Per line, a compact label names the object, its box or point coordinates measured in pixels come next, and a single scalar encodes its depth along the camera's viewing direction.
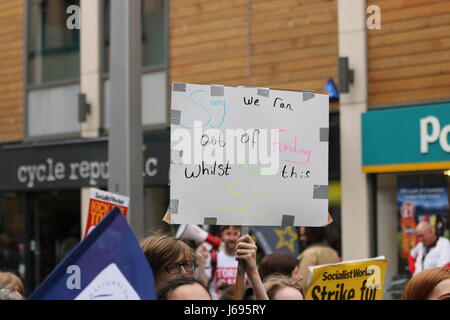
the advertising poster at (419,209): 17.33
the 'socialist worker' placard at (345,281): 8.46
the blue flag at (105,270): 4.46
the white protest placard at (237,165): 7.07
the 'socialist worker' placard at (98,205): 12.78
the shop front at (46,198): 23.82
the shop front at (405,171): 17.38
